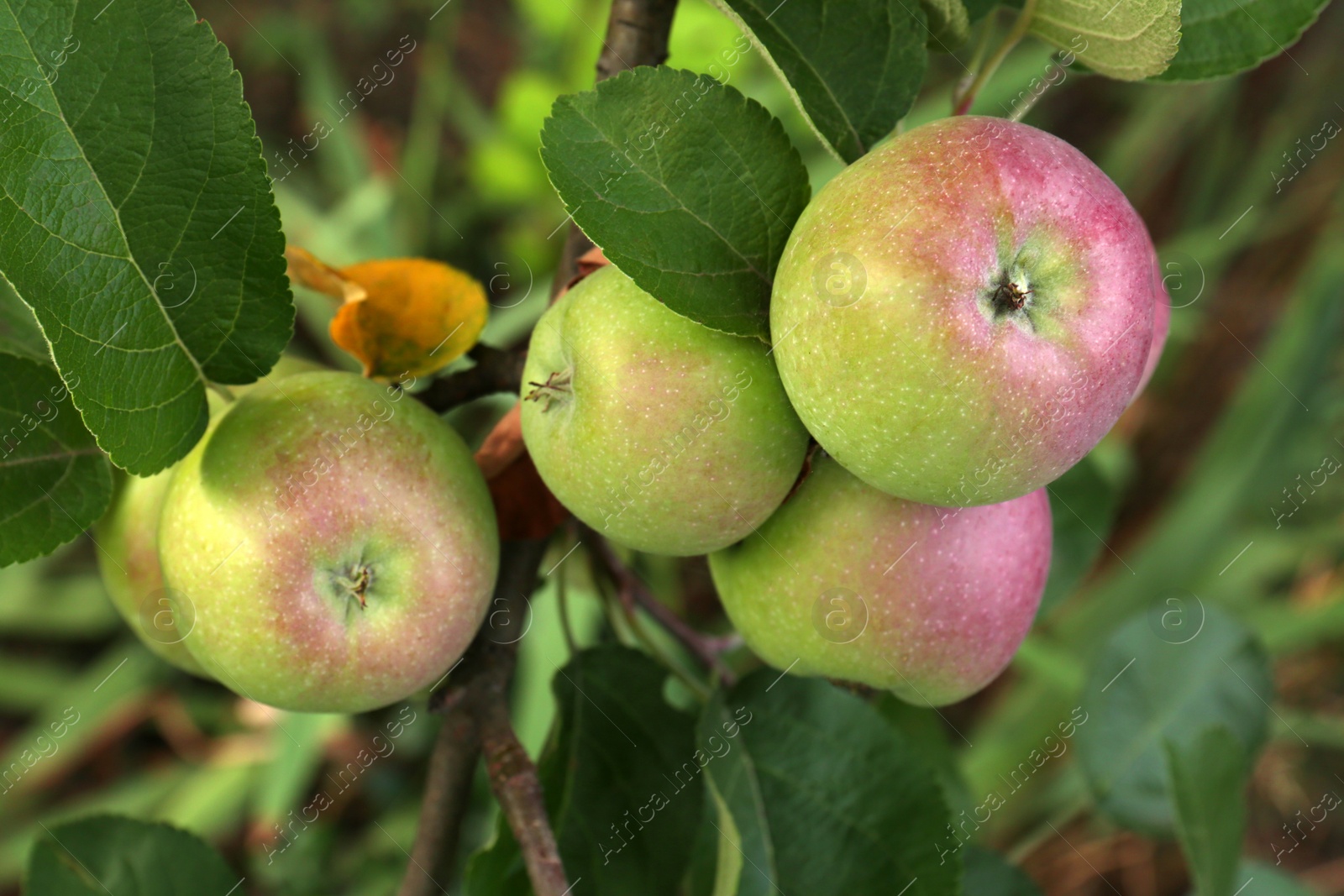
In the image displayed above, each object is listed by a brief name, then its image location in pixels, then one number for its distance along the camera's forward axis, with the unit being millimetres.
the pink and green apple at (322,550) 405
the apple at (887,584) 417
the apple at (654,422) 397
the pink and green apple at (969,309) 374
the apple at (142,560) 448
